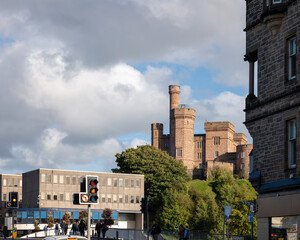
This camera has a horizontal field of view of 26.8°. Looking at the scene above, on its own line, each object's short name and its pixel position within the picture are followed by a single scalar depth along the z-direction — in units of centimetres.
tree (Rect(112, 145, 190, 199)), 11750
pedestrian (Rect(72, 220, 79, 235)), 5437
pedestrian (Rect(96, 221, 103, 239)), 5316
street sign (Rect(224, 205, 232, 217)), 3657
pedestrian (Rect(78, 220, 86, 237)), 5038
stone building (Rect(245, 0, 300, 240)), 2531
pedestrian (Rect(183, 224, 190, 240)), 3500
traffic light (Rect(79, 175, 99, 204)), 2242
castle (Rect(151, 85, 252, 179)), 17112
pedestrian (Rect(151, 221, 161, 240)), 3750
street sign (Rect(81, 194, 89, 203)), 2241
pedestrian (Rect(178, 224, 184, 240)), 3534
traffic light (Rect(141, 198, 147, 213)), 3818
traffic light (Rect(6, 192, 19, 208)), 3603
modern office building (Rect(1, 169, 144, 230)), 10231
